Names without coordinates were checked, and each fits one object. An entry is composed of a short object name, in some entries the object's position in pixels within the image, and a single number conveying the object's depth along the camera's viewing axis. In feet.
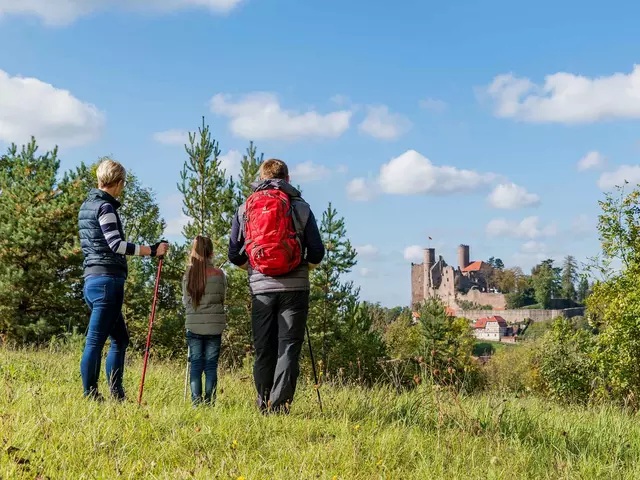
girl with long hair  16.96
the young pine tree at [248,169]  59.52
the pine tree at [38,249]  51.26
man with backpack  13.98
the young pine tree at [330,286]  73.36
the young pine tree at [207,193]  57.47
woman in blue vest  14.38
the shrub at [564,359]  105.40
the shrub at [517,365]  148.44
